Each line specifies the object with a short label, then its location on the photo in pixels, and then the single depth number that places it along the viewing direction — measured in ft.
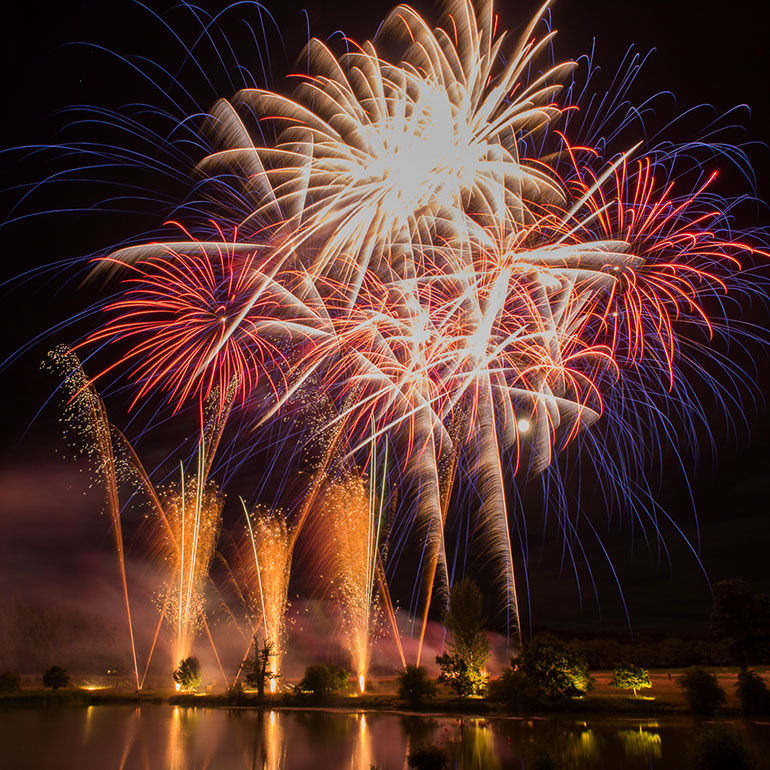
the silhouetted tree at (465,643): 132.77
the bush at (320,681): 138.00
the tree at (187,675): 157.48
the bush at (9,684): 168.23
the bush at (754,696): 109.40
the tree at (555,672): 119.34
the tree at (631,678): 132.67
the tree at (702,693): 109.50
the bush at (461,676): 130.52
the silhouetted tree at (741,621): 137.28
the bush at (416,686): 128.67
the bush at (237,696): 144.05
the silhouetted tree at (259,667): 143.60
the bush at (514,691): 119.44
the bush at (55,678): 176.45
